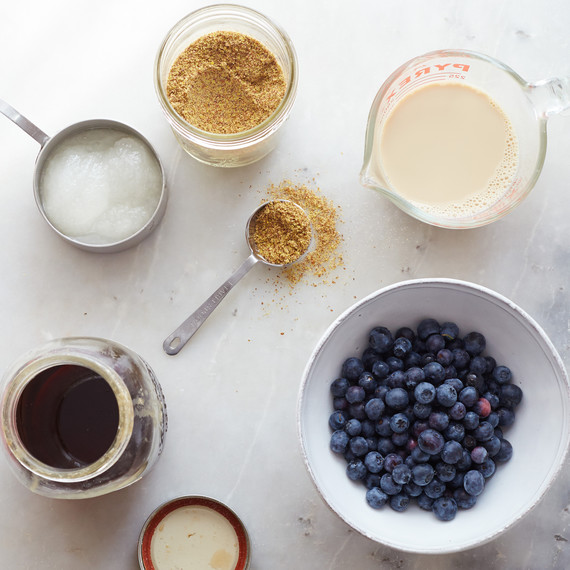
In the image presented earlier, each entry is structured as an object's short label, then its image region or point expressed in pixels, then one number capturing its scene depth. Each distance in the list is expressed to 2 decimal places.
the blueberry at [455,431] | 0.53
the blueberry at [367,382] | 0.54
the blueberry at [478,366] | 0.55
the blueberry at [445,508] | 0.53
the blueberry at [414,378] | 0.54
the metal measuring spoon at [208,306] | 0.59
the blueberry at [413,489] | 0.54
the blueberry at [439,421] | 0.53
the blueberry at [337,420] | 0.54
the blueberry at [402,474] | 0.53
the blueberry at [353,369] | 0.55
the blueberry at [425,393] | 0.53
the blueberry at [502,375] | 0.55
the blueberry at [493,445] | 0.53
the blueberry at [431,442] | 0.52
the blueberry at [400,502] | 0.53
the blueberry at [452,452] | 0.52
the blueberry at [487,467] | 0.54
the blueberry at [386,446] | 0.54
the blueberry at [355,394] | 0.54
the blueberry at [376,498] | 0.53
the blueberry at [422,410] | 0.53
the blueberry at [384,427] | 0.54
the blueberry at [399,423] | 0.53
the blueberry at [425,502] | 0.54
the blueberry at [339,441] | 0.54
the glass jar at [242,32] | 0.55
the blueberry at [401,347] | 0.55
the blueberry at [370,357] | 0.55
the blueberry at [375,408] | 0.54
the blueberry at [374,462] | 0.53
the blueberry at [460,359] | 0.55
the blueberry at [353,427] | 0.54
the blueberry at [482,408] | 0.54
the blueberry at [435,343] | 0.55
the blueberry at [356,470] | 0.54
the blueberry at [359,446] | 0.54
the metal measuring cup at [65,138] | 0.56
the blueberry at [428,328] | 0.55
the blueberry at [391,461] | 0.53
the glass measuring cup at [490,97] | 0.56
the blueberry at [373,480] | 0.54
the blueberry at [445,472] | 0.53
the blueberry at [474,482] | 0.53
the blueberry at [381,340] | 0.55
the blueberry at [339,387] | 0.54
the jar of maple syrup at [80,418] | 0.49
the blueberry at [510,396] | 0.54
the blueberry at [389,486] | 0.53
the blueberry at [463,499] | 0.53
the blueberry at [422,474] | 0.52
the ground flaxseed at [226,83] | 0.57
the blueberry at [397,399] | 0.53
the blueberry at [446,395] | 0.53
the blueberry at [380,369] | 0.55
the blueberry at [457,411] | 0.53
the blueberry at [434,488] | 0.53
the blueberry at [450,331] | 0.55
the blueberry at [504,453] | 0.54
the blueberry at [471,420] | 0.53
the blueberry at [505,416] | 0.54
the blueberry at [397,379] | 0.54
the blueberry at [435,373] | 0.54
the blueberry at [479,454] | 0.53
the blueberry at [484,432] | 0.53
